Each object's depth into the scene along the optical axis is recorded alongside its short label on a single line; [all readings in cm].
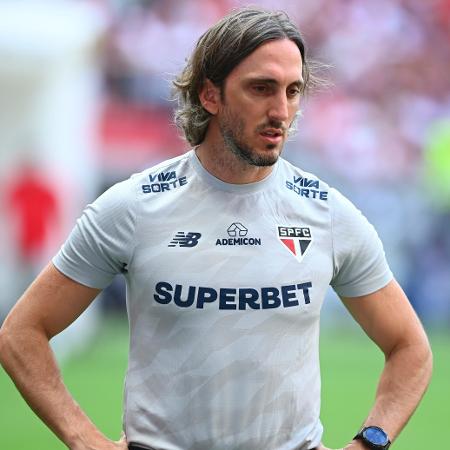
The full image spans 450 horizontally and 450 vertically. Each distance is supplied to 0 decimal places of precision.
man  752
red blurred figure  2862
